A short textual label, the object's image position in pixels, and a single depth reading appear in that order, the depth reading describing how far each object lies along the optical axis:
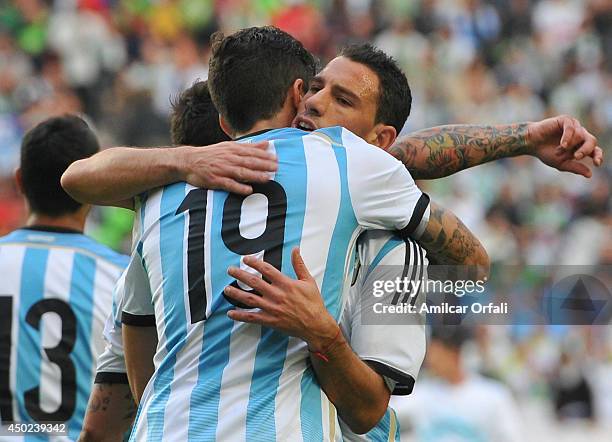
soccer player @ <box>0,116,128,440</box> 9.38
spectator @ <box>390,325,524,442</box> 16.89
